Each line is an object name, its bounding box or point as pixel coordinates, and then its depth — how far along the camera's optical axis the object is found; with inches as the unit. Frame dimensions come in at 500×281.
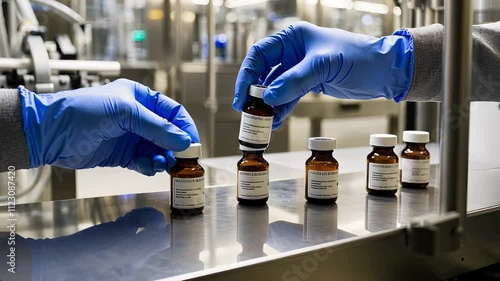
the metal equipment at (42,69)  51.1
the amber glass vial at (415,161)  36.8
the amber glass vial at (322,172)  31.9
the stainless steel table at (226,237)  21.0
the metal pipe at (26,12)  56.1
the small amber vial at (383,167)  34.5
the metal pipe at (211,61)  106.8
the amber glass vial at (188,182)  29.2
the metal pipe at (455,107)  20.4
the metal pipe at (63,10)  57.6
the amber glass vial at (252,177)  31.0
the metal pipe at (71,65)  51.0
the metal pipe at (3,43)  58.1
